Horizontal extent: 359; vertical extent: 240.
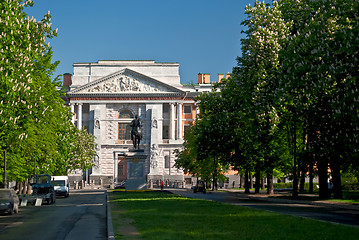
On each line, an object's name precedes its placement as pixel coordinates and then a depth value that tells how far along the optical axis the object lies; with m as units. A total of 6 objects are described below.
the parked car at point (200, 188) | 74.17
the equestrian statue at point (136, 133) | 64.51
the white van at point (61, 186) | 64.31
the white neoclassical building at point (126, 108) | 121.19
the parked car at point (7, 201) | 32.06
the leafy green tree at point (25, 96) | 28.92
